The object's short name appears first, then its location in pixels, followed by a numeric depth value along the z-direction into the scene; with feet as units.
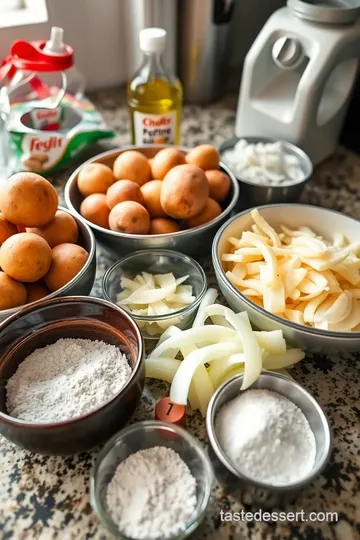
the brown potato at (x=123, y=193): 2.50
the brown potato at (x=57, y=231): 2.28
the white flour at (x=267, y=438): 1.66
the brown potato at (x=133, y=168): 2.68
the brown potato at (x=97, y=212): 2.54
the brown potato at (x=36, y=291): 2.14
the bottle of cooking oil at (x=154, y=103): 3.05
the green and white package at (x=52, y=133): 3.01
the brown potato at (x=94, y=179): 2.66
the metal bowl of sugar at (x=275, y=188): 2.80
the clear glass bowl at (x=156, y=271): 2.26
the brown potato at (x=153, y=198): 2.56
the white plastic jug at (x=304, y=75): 2.88
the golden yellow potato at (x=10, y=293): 2.02
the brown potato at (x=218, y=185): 2.68
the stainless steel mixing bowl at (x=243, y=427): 1.59
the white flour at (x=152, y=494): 1.55
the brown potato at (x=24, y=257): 2.04
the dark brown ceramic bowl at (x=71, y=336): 1.65
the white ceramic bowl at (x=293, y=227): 2.00
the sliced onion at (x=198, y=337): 2.07
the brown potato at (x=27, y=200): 2.15
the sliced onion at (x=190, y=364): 1.91
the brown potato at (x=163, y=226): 2.50
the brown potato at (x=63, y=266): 2.13
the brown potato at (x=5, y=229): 2.22
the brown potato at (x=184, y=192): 2.41
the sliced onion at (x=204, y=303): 2.21
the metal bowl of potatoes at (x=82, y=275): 2.06
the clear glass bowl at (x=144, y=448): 1.54
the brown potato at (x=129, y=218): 2.40
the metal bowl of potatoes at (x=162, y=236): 2.40
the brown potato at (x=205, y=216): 2.55
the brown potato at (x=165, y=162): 2.65
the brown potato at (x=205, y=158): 2.73
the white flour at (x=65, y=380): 1.80
